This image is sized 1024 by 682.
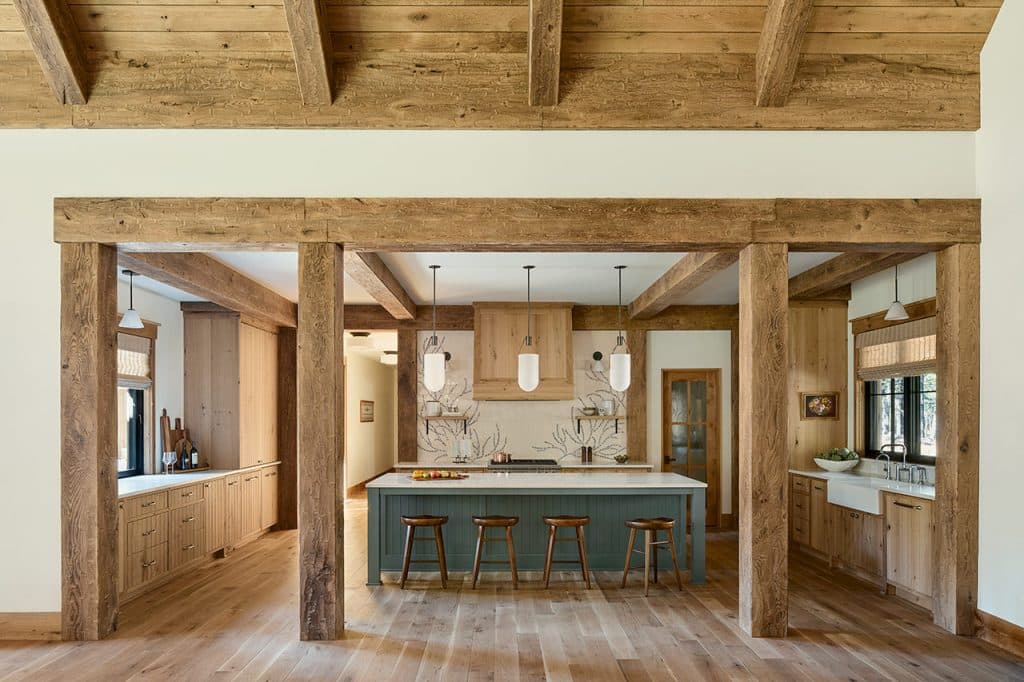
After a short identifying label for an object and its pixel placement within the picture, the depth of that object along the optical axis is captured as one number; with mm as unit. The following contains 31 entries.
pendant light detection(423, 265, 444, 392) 7195
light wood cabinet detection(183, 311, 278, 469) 7492
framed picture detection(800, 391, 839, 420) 7648
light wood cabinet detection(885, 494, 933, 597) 5133
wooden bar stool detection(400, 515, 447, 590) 5668
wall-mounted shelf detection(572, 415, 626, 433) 9172
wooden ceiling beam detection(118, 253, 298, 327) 5242
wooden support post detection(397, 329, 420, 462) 9117
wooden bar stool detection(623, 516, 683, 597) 5613
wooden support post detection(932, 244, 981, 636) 4465
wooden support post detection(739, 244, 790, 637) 4422
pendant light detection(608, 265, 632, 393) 7273
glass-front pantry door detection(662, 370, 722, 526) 9156
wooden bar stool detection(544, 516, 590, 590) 5656
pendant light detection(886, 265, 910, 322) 5828
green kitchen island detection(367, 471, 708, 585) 6039
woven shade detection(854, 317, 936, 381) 5996
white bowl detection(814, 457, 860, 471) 6961
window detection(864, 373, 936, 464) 6266
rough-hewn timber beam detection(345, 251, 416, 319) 5621
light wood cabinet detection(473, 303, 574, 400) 8953
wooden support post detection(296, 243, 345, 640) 4344
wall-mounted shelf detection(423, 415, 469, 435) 9109
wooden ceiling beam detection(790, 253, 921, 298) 5820
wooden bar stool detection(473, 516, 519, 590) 5651
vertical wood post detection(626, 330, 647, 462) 9164
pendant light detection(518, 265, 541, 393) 7270
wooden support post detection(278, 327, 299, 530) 8656
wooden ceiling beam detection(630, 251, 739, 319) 5477
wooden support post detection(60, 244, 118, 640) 4367
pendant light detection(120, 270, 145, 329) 5748
